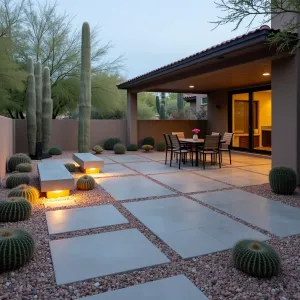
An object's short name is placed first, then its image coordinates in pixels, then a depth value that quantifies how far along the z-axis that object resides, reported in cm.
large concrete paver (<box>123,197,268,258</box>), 346
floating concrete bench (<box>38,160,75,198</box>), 543
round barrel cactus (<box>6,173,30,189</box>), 622
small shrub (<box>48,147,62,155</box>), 1254
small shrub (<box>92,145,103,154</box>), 1284
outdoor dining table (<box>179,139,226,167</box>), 920
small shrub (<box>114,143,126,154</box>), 1292
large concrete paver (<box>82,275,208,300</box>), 245
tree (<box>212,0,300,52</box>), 450
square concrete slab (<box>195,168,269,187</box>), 698
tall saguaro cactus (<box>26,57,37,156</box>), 1073
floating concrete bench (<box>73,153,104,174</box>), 802
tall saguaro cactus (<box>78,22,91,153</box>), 1059
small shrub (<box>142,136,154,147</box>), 1502
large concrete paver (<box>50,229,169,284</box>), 286
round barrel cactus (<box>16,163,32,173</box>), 795
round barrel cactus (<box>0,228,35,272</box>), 282
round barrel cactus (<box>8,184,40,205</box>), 505
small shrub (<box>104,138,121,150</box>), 1478
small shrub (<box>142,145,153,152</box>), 1372
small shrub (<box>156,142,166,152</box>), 1413
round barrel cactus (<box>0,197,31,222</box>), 420
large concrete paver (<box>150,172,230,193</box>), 638
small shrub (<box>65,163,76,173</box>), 836
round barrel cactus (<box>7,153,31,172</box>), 854
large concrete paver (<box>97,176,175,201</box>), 586
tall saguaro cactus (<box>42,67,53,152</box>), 1129
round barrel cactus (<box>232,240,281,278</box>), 271
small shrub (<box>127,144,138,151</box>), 1428
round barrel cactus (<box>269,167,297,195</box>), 566
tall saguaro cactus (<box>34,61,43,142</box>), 1129
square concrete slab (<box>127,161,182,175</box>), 856
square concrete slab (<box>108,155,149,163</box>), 1100
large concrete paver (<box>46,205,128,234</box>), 410
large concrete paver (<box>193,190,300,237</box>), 408
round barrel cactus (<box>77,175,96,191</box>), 620
